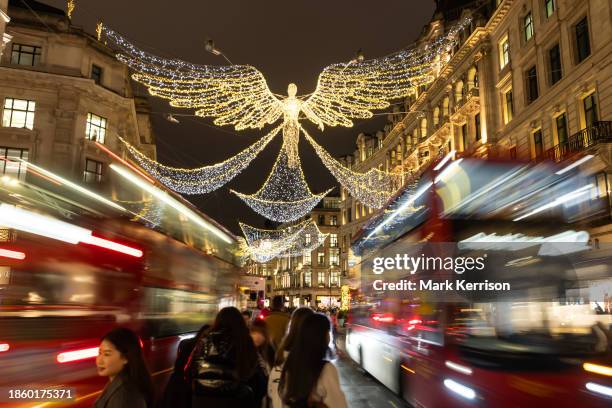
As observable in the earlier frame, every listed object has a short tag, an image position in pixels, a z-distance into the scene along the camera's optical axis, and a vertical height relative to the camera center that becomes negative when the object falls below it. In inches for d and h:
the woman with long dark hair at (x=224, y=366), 163.8 -19.5
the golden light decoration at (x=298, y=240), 3029.0 +386.1
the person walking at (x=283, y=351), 148.0 -14.1
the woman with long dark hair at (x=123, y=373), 116.6 -15.9
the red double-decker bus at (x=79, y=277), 243.9 +14.2
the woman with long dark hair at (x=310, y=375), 136.3 -18.2
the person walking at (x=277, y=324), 289.6 -11.1
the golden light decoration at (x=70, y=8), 1171.9 +653.4
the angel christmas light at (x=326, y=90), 526.6 +224.7
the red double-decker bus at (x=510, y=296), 205.8 +5.3
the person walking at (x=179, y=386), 158.7 -25.4
